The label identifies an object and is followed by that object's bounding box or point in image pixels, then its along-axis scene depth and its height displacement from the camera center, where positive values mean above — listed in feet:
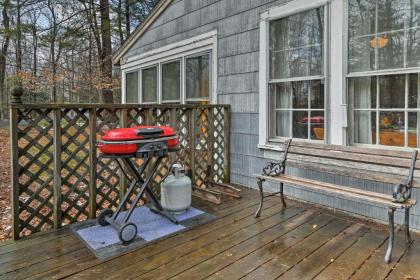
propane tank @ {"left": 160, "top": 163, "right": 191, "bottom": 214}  10.42 -2.20
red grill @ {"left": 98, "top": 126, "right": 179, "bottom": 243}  8.39 -0.65
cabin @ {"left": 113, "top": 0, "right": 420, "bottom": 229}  9.49 +2.02
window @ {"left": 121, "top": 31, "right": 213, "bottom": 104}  16.28 +3.35
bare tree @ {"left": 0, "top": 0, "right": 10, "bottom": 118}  41.33 +12.91
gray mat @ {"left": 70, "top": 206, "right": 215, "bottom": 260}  8.24 -3.17
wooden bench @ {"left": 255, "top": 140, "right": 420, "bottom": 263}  7.65 -1.40
